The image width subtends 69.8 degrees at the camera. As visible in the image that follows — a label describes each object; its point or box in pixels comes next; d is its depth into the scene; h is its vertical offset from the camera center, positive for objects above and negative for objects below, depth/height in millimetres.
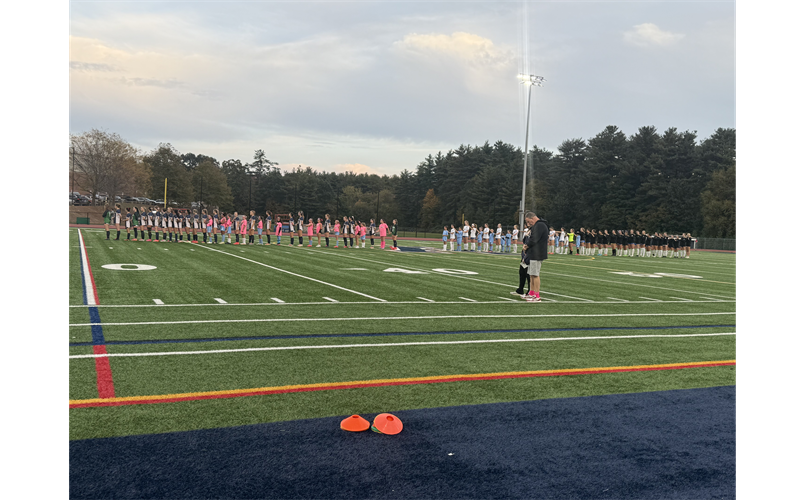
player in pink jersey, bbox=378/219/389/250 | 34844 +232
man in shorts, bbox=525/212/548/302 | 12133 -254
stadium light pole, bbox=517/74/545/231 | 43594 +11932
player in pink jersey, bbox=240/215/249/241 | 35938 +300
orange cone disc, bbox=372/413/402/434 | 4004 -1336
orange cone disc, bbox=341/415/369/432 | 4059 -1345
